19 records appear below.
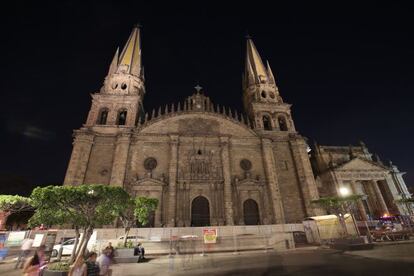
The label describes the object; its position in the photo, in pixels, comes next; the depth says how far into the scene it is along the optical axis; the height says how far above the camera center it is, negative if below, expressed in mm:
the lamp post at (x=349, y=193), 16969 +4452
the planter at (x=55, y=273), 7473 -845
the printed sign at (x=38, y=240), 12378 +359
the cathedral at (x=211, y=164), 23281 +8604
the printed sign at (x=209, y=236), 13607 +265
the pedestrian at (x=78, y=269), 5078 -503
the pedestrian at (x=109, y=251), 7873 -222
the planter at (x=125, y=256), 11977 -601
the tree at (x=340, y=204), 15922 +2299
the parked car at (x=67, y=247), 14992 -80
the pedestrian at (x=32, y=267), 5586 -470
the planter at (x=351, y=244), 12977 -425
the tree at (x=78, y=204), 9039 +1675
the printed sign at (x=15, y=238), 13773 +556
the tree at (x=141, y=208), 14472 +2253
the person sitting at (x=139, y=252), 12375 -445
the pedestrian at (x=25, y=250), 10852 -136
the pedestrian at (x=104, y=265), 5719 -504
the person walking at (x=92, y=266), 5863 -539
